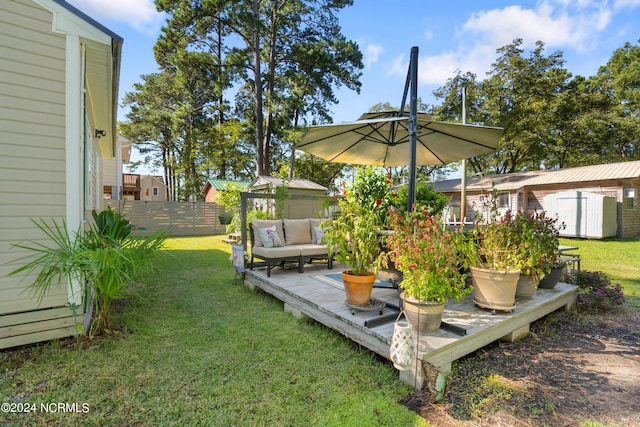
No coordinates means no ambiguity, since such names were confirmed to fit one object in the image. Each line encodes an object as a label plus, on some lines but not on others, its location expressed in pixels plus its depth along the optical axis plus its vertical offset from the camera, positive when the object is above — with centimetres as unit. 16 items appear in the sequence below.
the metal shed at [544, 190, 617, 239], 1145 -3
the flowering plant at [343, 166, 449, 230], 376 +17
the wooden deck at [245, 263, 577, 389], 241 -105
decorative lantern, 215 -94
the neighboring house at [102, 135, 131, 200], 1440 +203
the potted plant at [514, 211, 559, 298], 333 -39
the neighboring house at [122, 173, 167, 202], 2473 +173
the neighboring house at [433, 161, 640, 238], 1167 +75
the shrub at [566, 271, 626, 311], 413 -111
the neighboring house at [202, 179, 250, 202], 1934 +136
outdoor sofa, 506 -59
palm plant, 282 -50
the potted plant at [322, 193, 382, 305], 318 -38
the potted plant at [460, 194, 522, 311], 313 -51
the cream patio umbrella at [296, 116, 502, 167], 372 +95
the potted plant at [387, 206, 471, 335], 259 -53
